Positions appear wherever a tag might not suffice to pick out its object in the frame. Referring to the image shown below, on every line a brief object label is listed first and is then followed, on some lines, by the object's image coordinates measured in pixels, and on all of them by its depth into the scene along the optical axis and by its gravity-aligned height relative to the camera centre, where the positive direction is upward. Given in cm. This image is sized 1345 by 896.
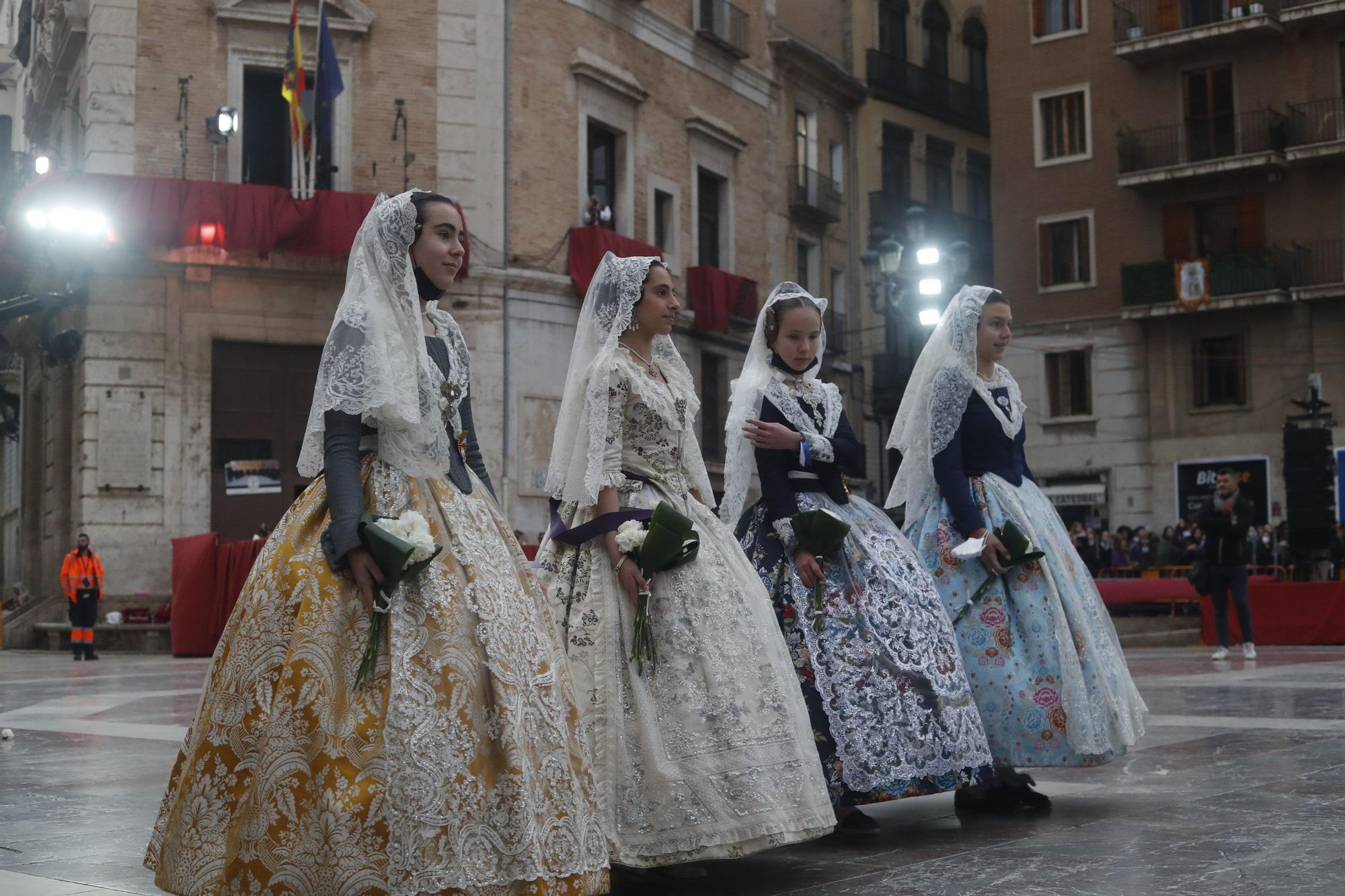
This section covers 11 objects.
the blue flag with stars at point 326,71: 2081 +606
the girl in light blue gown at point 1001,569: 582 -18
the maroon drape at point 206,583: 1922 -63
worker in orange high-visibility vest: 1894 -68
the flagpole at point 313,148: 2086 +511
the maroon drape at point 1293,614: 1759 -109
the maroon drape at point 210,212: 2048 +422
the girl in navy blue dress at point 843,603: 521 -27
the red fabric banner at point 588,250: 2344 +415
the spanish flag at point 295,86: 2055 +582
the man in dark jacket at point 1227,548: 1486 -29
